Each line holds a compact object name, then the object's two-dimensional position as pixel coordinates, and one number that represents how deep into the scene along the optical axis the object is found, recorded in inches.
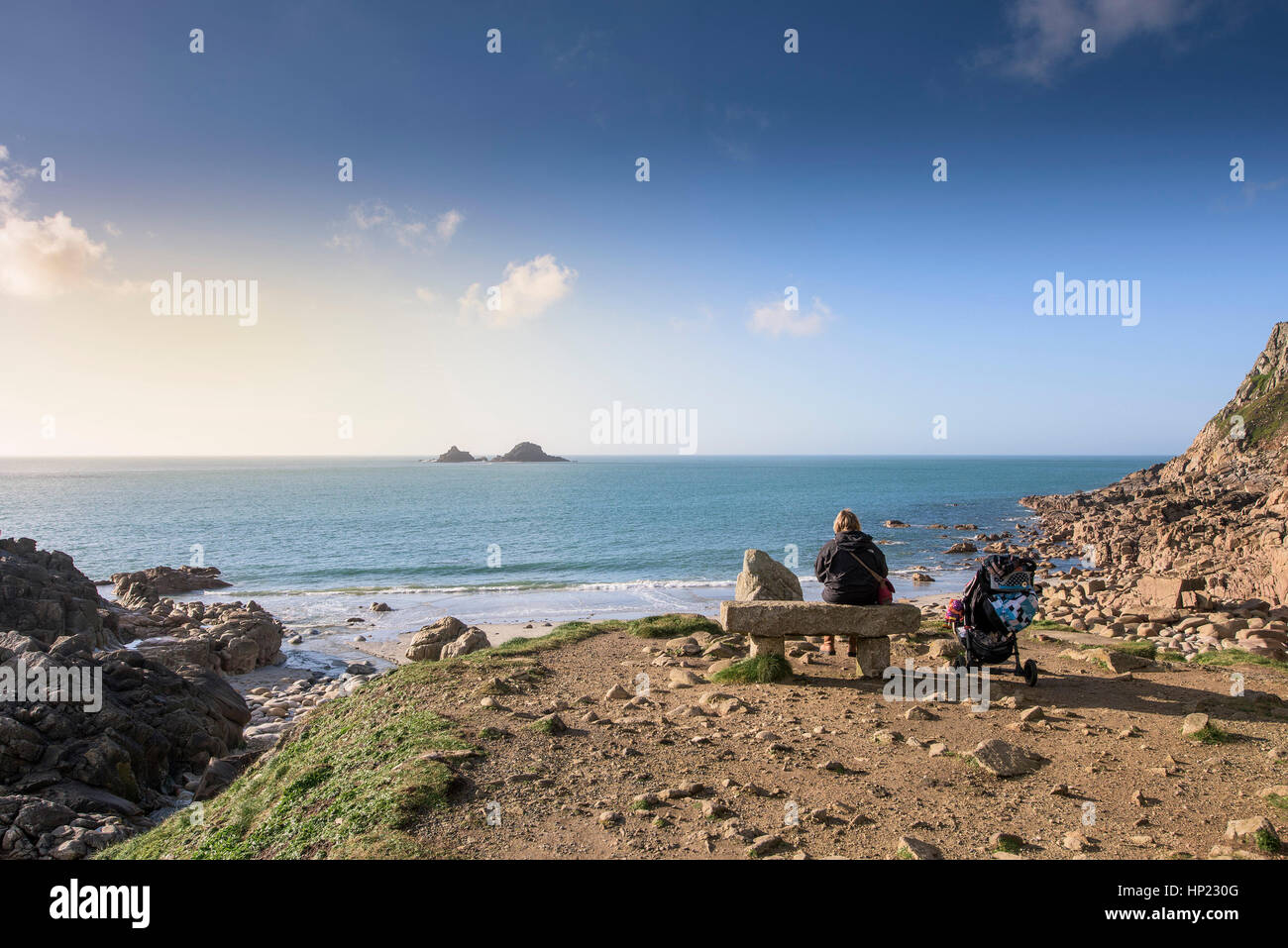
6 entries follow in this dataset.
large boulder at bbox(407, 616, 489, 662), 535.5
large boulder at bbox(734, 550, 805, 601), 532.1
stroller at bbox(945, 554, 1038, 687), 341.4
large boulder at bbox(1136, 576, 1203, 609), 699.4
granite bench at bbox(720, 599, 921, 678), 355.6
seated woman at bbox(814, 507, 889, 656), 360.8
